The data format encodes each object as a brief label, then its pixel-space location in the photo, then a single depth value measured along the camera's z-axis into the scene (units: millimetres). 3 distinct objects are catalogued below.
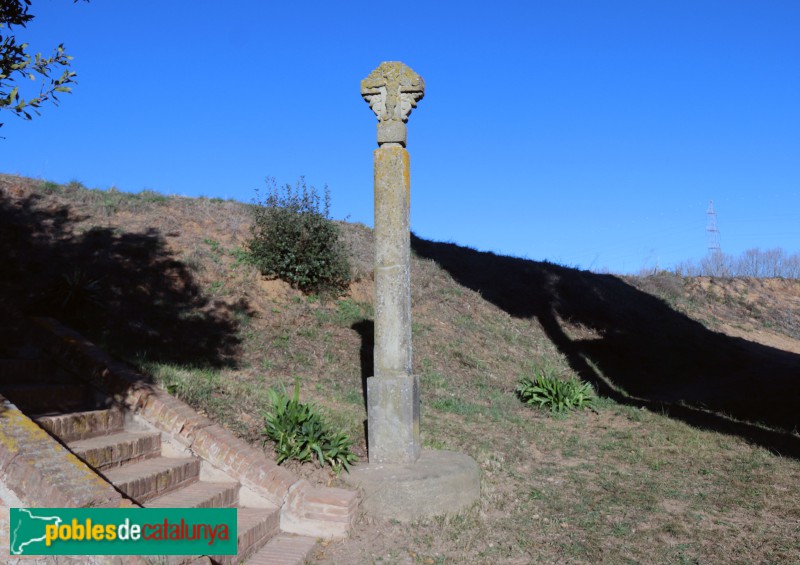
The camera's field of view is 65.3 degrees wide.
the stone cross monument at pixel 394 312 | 6641
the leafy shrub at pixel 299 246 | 13523
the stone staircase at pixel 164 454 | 5250
